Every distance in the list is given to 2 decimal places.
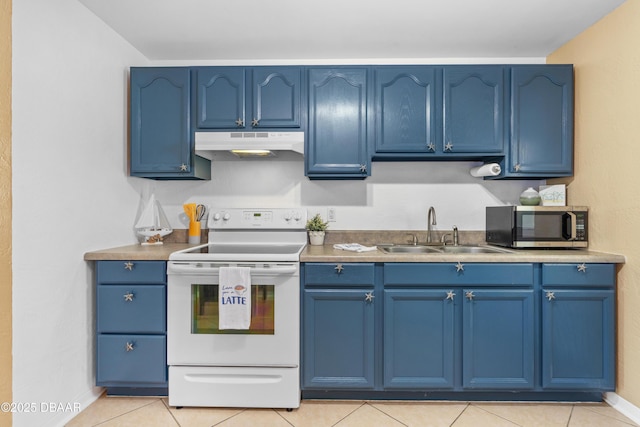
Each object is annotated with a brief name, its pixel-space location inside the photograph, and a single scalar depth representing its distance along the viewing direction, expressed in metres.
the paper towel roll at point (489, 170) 2.38
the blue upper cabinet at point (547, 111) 2.35
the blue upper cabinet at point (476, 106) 2.35
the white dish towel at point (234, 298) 1.95
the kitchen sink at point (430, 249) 2.50
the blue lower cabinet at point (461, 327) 2.02
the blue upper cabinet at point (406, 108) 2.36
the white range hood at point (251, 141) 2.31
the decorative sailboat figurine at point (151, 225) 2.53
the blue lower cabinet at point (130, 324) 2.05
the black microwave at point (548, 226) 2.24
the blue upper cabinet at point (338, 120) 2.37
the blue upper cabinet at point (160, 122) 2.41
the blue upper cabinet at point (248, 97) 2.38
